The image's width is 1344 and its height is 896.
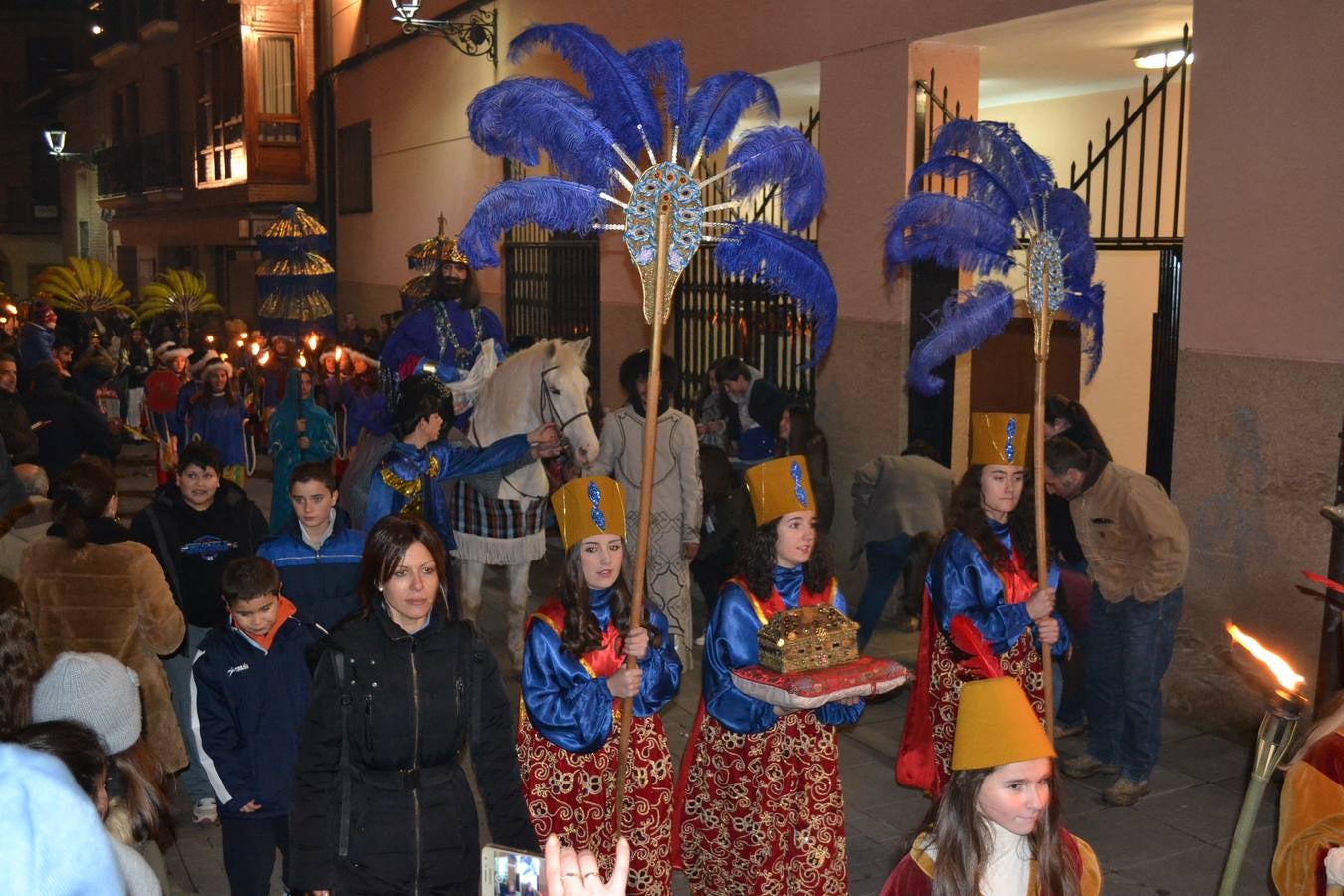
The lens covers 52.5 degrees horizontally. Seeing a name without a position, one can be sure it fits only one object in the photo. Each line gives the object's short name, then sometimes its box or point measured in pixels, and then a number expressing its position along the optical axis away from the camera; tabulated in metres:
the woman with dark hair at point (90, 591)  5.77
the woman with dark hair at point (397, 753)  3.84
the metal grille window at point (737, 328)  11.26
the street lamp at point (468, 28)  16.44
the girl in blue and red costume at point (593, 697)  4.73
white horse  8.65
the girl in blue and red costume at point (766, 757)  5.11
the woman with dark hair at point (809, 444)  9.83
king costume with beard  10.48
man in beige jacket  6.84
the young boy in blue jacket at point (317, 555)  5.70
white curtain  25.41
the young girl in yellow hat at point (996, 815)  3.26
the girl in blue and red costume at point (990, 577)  6.04
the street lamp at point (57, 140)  35.56
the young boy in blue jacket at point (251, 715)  4.85
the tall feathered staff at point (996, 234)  5.97
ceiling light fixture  9.29
